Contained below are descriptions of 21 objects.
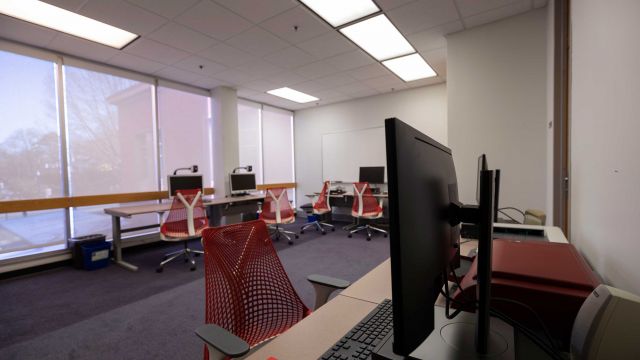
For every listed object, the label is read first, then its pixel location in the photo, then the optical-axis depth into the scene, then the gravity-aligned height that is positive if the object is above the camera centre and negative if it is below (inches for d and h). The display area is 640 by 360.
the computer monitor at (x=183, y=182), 175.5 -4.3
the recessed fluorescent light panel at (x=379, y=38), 126.6 +67.2
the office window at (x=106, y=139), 155.9 +23.6
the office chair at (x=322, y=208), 224.6 -28.6
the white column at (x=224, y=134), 213.6 +31.8
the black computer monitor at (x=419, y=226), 16.3 -4.0
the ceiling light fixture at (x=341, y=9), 109.7 +66.9
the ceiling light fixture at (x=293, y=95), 227.0 +67.7
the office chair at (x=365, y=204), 205.2 -24.2
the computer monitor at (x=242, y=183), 213.4 -6.5
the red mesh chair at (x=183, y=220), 144.9 -23.5
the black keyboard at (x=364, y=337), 26.8 -17.5
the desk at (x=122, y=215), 143.9 -20.6
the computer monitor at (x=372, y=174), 237.1 -2.3
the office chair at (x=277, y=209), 191.6 -24.5
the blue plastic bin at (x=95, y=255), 143.7 -40.6
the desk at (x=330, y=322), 29.6 -19.0
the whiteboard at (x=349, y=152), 247.6 +18.2
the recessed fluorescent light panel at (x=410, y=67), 167.6 +67.3
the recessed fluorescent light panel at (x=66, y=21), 108.8 +67.8
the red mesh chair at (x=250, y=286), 47.6 -20.6
